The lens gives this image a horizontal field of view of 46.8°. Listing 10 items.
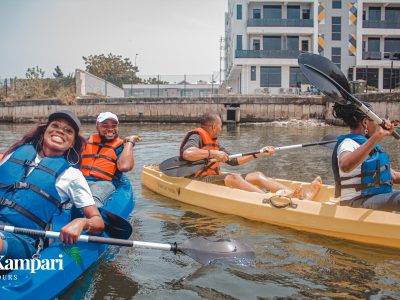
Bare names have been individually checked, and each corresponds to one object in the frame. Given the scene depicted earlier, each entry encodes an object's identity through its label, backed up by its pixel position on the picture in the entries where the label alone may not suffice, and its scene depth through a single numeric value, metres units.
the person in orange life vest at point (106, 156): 4.92
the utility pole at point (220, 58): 54.66
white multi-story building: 32.66
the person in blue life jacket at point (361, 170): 4.01
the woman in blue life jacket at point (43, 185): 2.95
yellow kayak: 4.39
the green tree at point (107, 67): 48.66
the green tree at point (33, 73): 30.00
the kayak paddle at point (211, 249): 3.38
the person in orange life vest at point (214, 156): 6.02
